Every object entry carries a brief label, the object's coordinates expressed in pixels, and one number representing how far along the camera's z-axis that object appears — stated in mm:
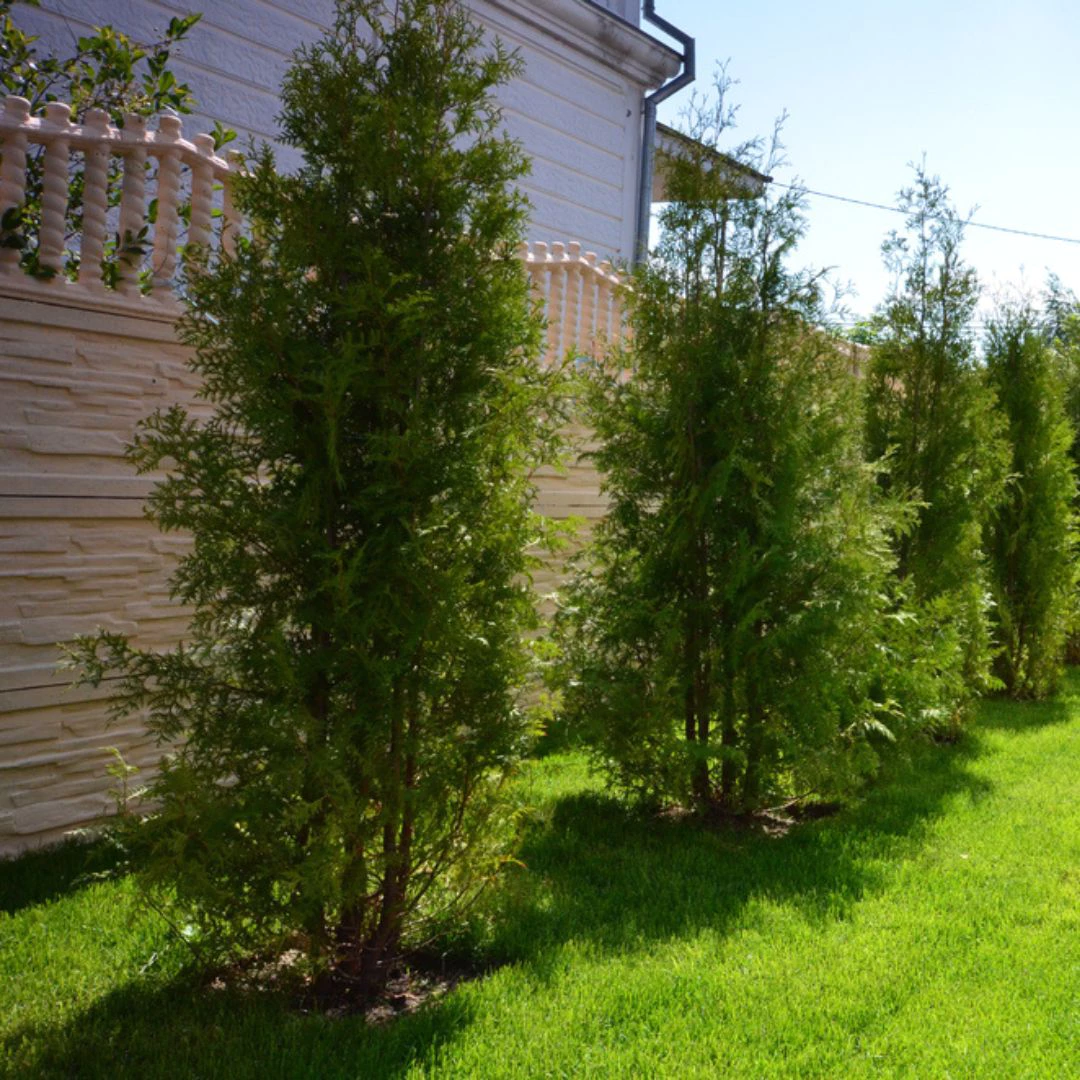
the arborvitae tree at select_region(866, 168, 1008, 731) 8258
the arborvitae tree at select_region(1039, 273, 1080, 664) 11609
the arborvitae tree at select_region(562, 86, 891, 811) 5656
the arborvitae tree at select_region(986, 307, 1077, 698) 10469
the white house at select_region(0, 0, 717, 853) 4711
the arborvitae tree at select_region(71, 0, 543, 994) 3430
